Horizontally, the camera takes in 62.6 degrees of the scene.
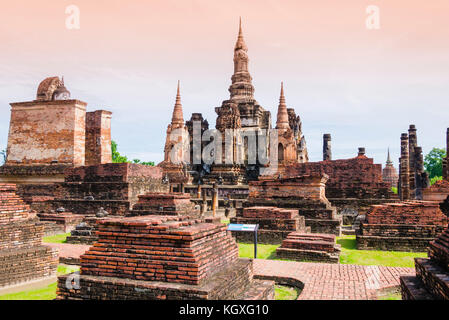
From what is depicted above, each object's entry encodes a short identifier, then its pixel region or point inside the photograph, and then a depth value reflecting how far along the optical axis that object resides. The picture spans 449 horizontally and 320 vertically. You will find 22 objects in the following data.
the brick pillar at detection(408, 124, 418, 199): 25.46
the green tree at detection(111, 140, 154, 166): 44.88
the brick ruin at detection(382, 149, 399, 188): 56.81
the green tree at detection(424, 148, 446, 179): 48.94
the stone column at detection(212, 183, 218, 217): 16.12
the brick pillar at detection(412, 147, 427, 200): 23.62
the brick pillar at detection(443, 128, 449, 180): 21.47
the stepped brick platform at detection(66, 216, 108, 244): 11.53
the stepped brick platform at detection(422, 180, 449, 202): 19.25
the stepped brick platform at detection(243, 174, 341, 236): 12.45
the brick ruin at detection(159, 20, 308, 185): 29.77
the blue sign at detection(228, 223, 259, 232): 8.84
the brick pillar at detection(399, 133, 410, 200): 22.59
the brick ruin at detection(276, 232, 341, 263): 8.65
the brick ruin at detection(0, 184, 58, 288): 6.41
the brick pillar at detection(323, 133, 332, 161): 33.78
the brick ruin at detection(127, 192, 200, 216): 12.52
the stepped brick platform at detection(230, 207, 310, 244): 11.05
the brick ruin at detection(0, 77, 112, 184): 19.42
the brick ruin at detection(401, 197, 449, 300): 4.15
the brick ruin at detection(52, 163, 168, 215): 16.94
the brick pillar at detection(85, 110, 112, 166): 20.55
